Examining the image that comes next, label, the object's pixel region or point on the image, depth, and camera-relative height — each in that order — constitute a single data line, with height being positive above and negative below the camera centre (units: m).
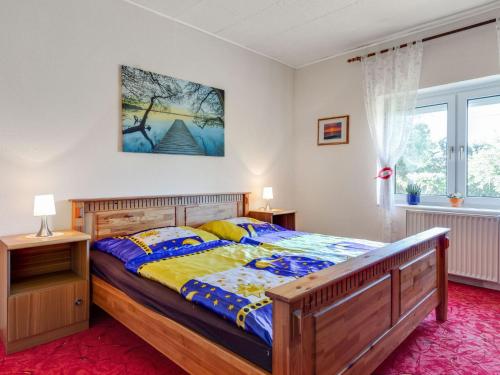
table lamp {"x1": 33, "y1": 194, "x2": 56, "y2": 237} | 2.27 -0.18
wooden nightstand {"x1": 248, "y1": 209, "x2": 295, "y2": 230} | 3.79 -0.40
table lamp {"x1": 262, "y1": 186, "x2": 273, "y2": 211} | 4.00 -0.11
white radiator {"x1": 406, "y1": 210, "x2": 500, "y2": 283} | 3.07 -0.56
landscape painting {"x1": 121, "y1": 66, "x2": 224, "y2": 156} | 2.96 +0.67
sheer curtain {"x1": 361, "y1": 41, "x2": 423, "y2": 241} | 3.51 +0.91
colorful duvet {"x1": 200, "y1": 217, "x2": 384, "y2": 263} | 2.53 -0.49
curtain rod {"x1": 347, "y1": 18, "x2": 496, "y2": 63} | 3.04 +1.50
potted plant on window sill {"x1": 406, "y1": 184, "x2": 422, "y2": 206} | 3.64 -0.10
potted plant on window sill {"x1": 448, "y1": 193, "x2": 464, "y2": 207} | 3.37 -0.15
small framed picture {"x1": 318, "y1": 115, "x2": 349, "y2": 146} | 4.12 +0.69
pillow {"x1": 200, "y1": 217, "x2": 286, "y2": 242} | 3.07 -0.44
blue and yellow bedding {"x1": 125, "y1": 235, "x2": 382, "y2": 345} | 1.48 -0.54
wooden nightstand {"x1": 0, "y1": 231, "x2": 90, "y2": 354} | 2.08 -0.71
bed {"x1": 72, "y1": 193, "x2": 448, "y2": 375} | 1.22 -0.63
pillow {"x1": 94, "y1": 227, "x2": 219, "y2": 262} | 2.39 -0.46
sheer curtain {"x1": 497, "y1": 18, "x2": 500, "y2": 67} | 2.95 +1.38
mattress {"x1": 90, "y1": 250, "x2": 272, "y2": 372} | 1.32 -0.64
